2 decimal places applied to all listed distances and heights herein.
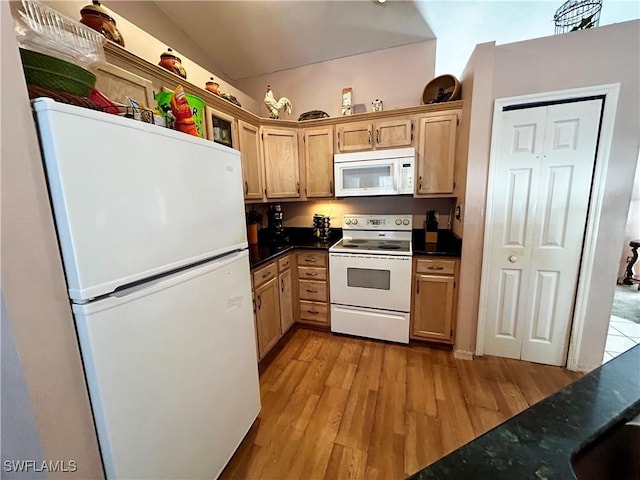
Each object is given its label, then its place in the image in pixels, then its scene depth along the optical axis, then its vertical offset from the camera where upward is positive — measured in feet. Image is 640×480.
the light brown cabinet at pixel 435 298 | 7.06 -2.87
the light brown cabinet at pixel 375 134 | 7.82 +2.21
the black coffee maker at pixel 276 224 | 9.49 -0.79
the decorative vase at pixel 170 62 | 5.39 +3.18
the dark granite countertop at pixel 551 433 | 1.34 -1.48
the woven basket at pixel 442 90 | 7.43 +3.52
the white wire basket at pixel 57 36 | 2.33 +1.80
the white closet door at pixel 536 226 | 5.74 -0.70
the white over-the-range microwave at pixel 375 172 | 7.43 +0.94
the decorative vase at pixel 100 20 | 4.07 +3.16
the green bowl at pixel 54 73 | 2.28 +1.31
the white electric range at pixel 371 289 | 7.36 -2.71
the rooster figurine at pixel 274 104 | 8.49 +3.52
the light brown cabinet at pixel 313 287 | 8.31 -2.90
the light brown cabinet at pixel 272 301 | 6.57 -2.91
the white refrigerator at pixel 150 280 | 2.16 -0.85
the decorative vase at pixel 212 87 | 6.50 +3.13
